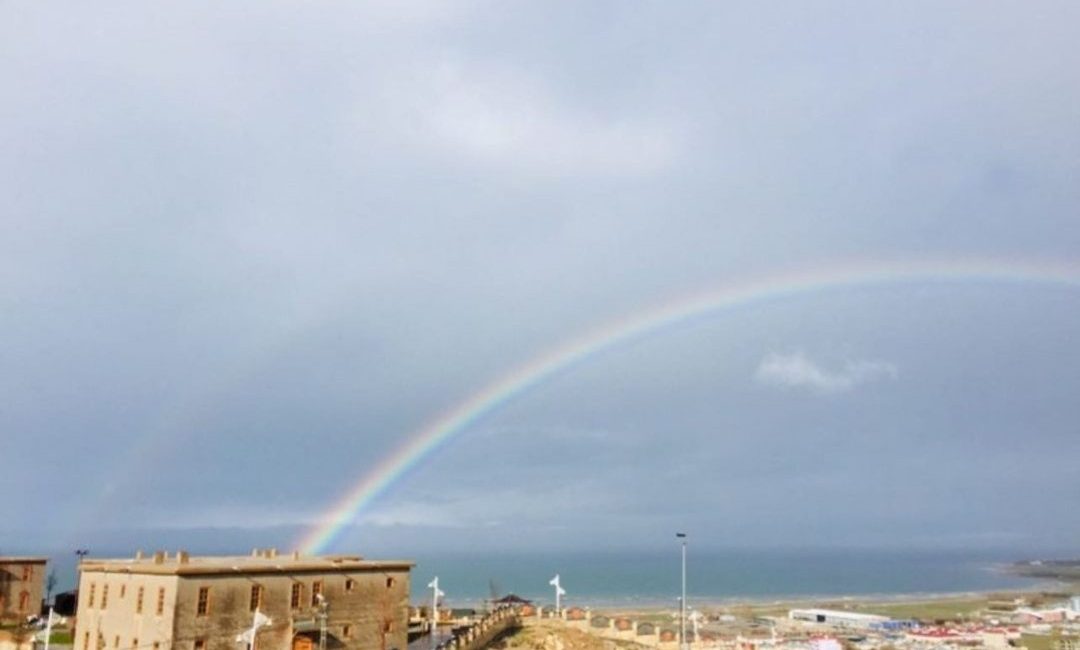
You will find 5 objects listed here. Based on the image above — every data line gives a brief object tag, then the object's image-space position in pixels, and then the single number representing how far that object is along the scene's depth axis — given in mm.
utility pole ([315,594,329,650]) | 43781
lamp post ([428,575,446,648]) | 55119
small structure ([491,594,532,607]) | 74450
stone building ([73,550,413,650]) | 40031
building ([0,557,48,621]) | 55969
